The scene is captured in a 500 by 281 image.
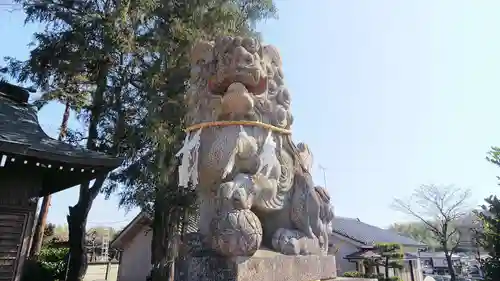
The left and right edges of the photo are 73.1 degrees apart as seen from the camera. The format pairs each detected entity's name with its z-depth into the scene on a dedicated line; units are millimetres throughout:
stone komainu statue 2812
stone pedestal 2377
